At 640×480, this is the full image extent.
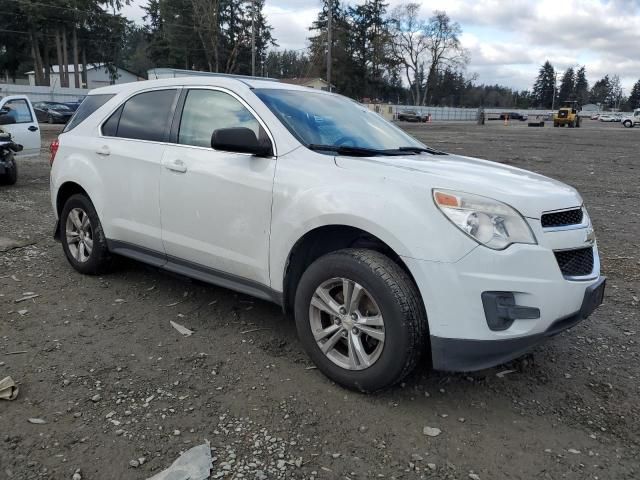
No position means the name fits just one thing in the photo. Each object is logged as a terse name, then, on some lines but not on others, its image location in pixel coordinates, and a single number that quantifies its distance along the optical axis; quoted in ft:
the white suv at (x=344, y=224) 9.27
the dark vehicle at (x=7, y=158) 33.86
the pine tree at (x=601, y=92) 448.65
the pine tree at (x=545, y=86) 450.71
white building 231.30
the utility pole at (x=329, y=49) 118.01
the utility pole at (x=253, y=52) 135.20
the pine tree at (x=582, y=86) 450.91
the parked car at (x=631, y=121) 196.95
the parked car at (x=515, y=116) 288.92
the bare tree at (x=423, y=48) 294.46
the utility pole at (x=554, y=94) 430.36
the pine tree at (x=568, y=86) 450.71
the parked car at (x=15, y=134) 34.22
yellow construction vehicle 180.04
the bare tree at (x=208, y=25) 193.67
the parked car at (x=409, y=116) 204.03
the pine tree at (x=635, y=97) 416.67
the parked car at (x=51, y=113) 106.83
